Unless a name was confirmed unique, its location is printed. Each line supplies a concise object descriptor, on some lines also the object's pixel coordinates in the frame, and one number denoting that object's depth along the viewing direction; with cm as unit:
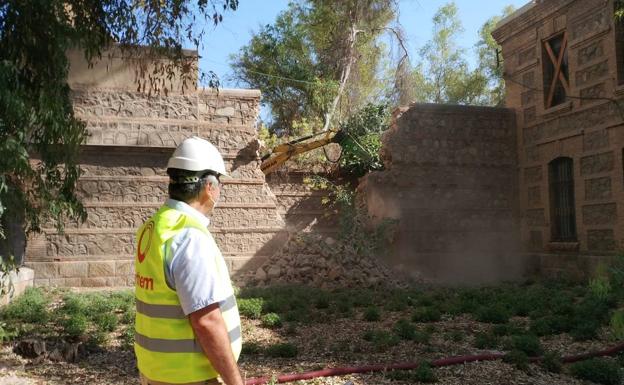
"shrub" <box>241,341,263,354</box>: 660
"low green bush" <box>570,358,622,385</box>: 530
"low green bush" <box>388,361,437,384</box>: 531
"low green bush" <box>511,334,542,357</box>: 622
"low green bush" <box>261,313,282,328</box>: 813
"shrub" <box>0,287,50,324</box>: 845
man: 220
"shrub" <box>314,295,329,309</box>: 945
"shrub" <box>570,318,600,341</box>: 689
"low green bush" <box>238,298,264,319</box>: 871
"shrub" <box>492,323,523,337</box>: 721
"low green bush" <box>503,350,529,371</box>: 568
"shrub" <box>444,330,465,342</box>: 695
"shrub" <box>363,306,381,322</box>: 838
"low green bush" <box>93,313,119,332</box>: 790
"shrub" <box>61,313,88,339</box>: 746
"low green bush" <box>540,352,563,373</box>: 568
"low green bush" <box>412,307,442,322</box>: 823
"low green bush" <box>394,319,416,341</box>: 705
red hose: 533
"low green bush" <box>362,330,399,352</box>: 658
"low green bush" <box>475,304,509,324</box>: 805
